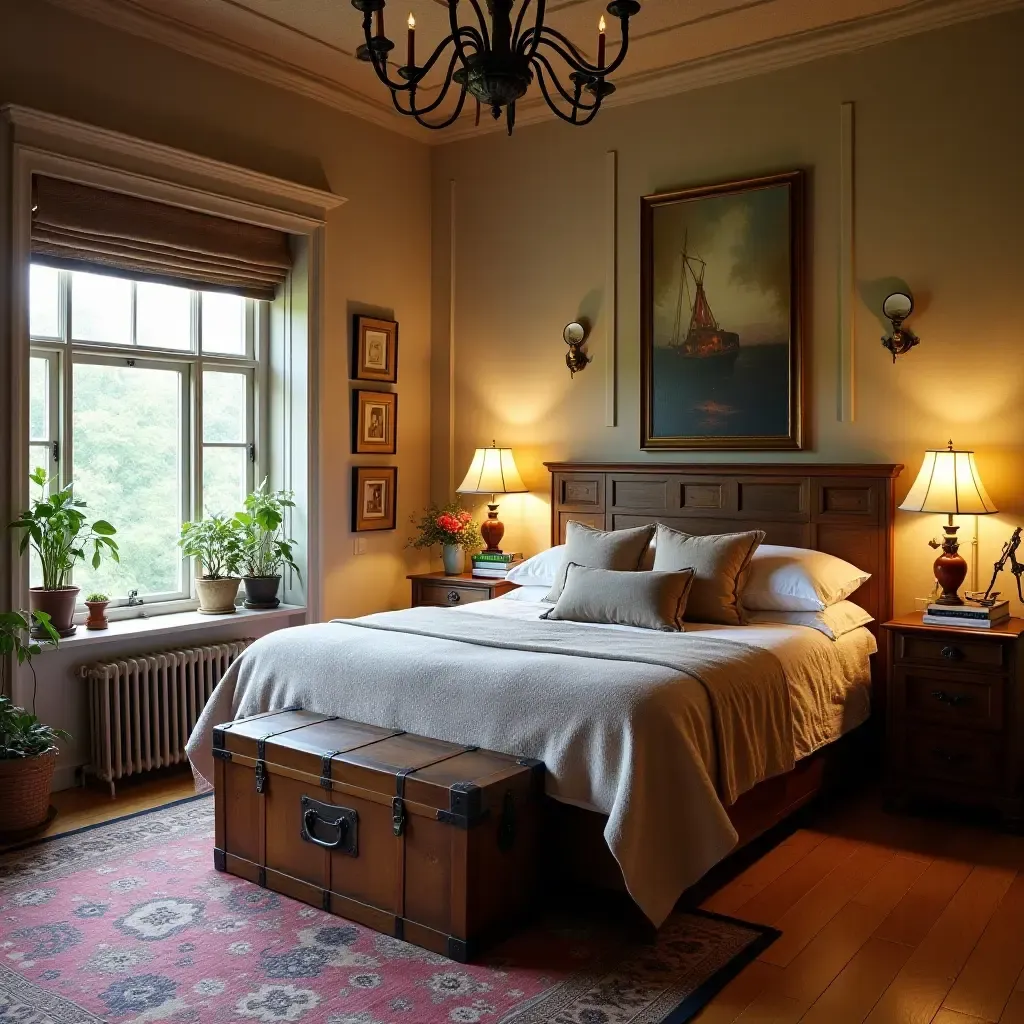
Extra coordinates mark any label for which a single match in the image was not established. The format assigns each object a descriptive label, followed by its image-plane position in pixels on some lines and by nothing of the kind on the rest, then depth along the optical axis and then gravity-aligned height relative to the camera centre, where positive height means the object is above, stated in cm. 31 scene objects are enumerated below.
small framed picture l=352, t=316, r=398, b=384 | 553 +76
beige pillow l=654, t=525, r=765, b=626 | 423 -33
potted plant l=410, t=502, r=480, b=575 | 561 -25
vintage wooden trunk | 288 -100
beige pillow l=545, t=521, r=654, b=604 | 453 -27
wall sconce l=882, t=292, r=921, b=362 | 447 +73
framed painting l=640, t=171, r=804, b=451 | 481 +84
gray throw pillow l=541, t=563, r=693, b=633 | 406 -44
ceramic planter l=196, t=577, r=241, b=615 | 491 -50
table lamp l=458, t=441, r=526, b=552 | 550 +5
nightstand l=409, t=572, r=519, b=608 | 532 -52
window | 446 +39
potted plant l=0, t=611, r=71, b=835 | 371 -97
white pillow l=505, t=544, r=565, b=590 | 490 -38
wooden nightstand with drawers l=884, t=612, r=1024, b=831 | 386 -86
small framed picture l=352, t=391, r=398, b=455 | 555 +37
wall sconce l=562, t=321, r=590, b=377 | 544 +77
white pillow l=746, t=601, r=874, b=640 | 417 -53
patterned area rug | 260 -130
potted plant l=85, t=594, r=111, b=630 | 442 -52
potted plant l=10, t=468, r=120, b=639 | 409 -22
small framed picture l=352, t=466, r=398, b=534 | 556 -4
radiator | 434 -94
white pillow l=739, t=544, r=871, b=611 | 422 -38
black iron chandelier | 258 +111
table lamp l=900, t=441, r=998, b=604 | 412 -2
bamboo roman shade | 426 +111
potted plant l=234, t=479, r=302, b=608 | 504 -29
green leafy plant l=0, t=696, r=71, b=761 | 377 -91
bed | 297 -68
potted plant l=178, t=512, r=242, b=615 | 488 -32
